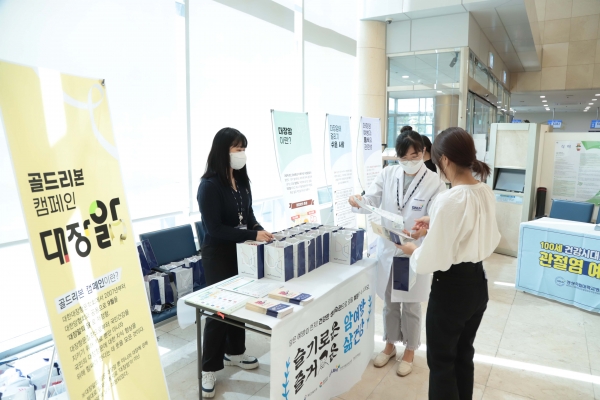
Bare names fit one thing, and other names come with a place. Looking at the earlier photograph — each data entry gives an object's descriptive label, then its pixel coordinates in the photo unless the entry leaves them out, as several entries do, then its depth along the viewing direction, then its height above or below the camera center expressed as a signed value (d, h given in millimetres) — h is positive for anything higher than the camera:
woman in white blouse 1756 -602
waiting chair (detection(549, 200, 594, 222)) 4520 -1116
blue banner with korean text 3678 -1444
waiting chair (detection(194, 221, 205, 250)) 3803 -947
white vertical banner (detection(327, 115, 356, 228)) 4270 -476
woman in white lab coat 2570 -624
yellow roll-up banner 1289 -351
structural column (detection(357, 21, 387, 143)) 6410 +819
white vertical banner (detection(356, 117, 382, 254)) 4668 -363
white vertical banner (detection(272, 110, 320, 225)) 3561 -365
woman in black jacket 2355 -553
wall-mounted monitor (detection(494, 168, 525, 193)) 5426 -894
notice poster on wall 5047 -748
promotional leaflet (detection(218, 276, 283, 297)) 2137 -876
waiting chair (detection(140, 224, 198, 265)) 3447 -1000
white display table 1858 -1111
